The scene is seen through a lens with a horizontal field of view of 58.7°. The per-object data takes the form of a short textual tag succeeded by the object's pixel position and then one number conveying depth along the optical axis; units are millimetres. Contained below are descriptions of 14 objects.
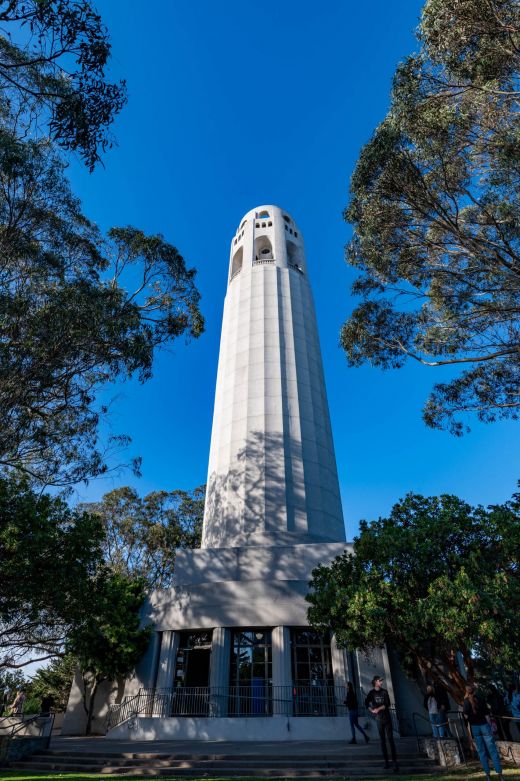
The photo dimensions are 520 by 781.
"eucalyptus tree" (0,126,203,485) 14648
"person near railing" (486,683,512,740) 12422
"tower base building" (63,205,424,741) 16125
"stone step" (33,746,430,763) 10453
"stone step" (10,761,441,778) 9594
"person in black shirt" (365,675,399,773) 9312
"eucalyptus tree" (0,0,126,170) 8789
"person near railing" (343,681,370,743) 12555
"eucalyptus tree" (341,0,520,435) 12109
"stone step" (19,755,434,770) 10062
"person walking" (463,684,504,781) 7904
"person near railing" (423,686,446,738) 11103
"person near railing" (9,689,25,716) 16119
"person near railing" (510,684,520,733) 11680
